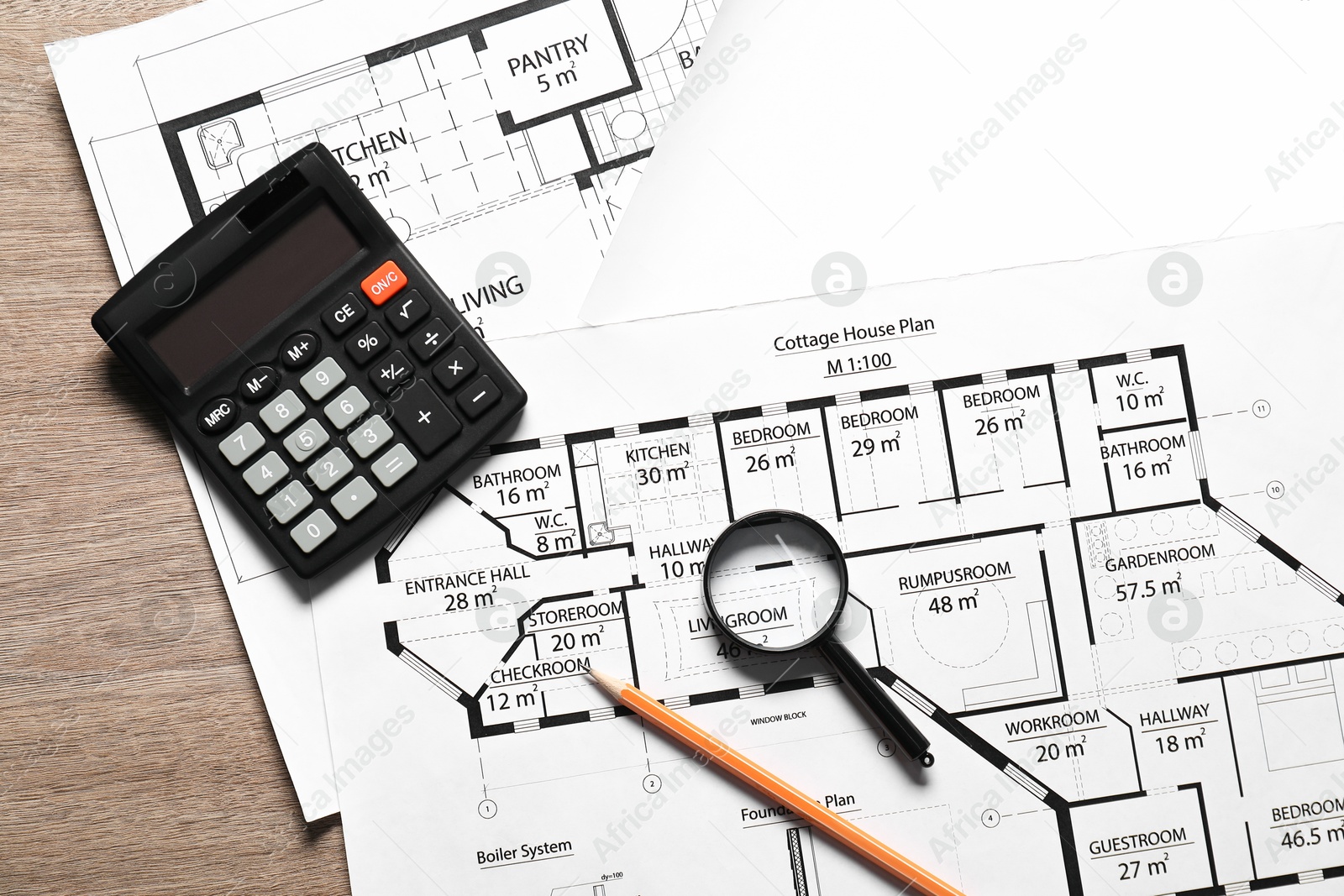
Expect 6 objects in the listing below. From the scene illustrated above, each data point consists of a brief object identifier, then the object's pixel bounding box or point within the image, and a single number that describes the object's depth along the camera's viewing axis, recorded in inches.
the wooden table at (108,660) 36.3
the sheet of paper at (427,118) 37.8
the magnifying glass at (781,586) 35.4
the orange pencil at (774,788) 35.1
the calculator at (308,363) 35.7
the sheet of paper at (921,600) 35.9
